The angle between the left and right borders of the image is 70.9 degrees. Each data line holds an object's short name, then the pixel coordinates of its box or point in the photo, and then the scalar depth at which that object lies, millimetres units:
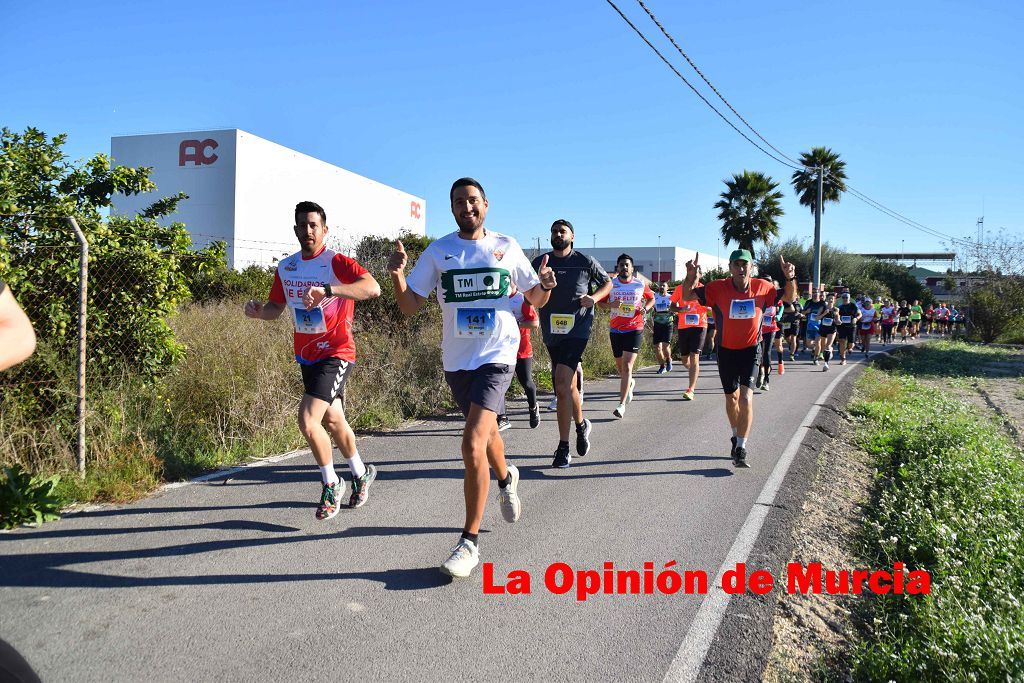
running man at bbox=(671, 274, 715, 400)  11773
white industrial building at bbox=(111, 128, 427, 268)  34312
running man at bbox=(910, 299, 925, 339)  32306
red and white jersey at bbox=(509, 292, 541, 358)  8211
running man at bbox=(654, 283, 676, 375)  13188
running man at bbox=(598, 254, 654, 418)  8969
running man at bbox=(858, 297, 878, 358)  21422
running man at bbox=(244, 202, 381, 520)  4750
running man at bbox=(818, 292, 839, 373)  17562
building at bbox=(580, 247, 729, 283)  59831
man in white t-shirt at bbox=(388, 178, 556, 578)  3994
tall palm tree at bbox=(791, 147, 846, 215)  37969
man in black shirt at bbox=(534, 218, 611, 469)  6426
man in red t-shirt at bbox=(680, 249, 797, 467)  6750
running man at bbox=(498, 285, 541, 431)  8320
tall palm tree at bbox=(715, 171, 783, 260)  36312
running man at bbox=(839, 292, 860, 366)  19234
